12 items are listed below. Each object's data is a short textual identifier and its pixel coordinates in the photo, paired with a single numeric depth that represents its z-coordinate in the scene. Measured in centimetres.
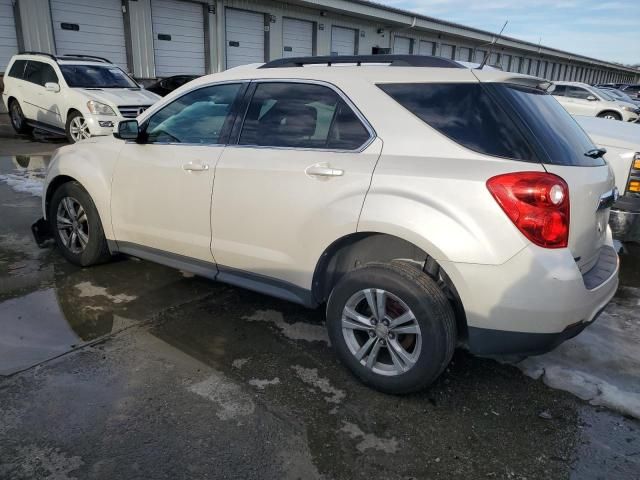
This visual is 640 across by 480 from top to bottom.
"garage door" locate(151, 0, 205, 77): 1844
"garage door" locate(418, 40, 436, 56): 3180
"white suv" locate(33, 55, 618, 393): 243
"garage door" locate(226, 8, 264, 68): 2078
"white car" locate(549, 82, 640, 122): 1788
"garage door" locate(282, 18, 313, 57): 2298
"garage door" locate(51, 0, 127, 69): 1581
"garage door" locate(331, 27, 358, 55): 2531
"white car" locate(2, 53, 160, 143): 1003
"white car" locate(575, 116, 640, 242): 432
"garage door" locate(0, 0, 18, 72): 1453
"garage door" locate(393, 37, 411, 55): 2955
